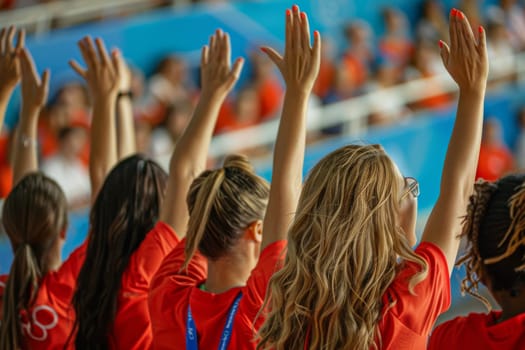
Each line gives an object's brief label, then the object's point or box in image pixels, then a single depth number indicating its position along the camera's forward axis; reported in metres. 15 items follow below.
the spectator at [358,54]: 18.30
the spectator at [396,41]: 19.55
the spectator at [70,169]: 13.27
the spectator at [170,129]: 14.54
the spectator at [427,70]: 18.61
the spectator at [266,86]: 16.39
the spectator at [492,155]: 17.94
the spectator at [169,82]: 15.65
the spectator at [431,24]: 20.89
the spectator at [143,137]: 14.21
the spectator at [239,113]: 15.77
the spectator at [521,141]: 19.11
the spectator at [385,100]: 16.61
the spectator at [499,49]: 19.06
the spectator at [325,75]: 17.53
